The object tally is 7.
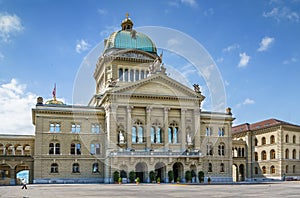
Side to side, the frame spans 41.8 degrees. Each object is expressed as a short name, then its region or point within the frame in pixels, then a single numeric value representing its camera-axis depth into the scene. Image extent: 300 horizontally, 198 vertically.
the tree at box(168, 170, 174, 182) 70.38
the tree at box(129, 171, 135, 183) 67.94
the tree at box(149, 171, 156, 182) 68.88
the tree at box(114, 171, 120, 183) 67.38
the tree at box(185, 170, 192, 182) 71.94
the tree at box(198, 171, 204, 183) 73.25
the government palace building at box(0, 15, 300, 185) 69.38
